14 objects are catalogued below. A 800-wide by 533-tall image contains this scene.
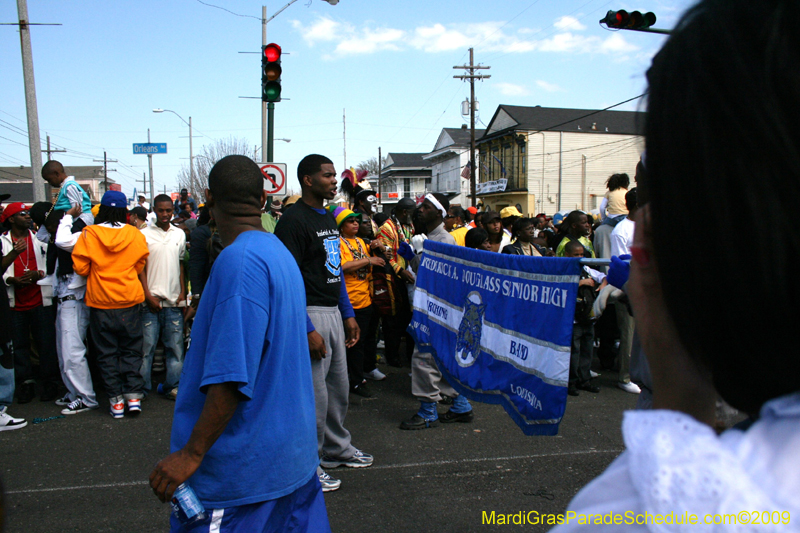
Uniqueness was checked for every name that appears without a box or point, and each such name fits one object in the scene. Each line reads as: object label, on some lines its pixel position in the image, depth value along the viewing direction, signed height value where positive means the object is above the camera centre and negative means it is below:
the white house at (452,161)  55.28 +4.30
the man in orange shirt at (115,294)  5.79 -0.95
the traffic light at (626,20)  8.25 +2.72
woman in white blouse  0.52 -0.06
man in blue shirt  1.84 -0.71
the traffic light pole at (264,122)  9.10 +1.83
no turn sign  8.90 +0.41
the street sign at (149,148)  24.09 +2.45
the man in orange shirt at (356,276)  6.10 -0.82
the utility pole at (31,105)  9.49 +1.73
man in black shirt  4.11 -0.70
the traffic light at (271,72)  8.24 +1.94
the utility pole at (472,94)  32.33 +6.41
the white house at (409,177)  66.88 +3.07
